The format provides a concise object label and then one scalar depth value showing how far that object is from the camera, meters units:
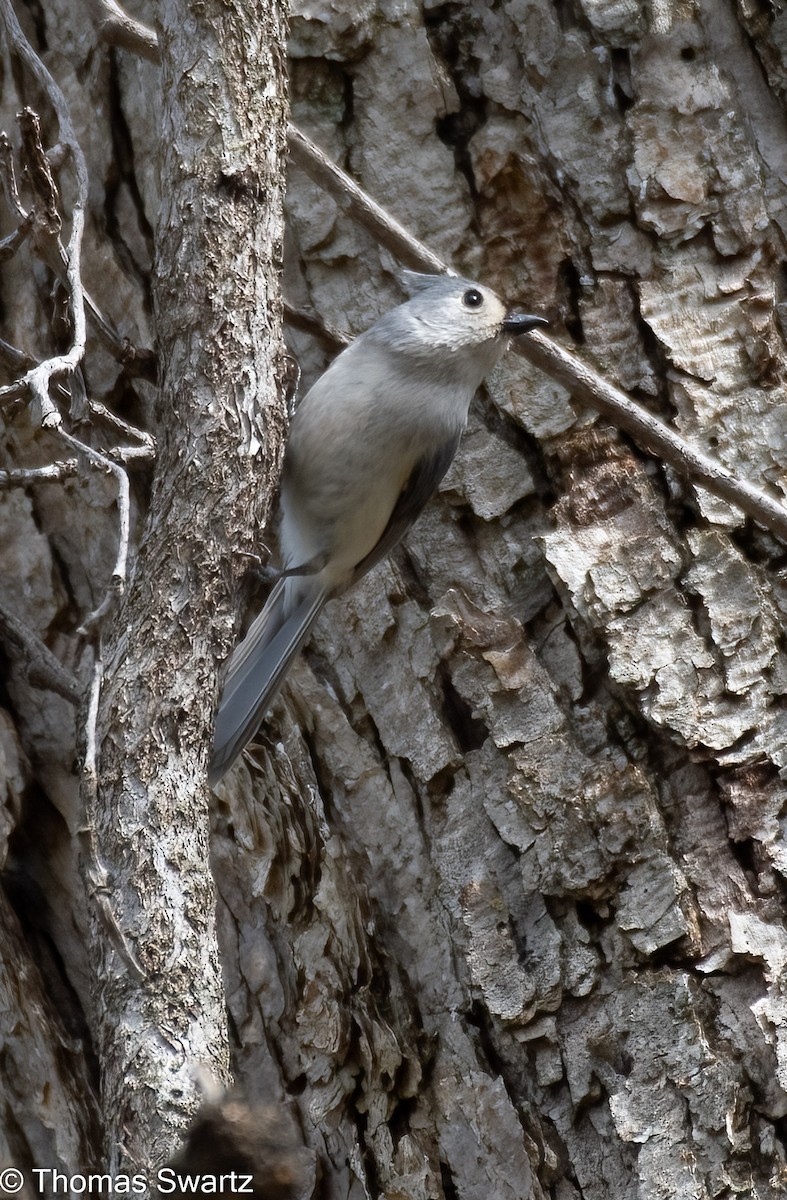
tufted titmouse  5.41
